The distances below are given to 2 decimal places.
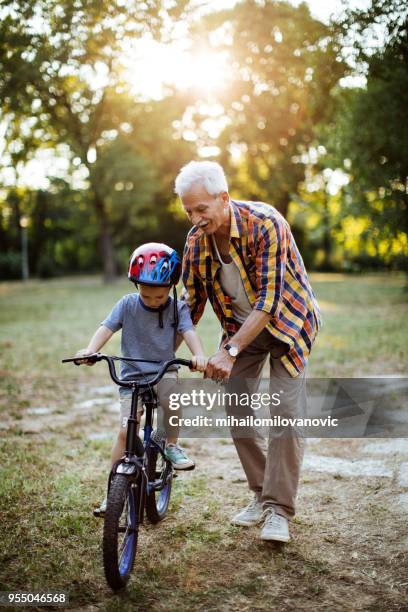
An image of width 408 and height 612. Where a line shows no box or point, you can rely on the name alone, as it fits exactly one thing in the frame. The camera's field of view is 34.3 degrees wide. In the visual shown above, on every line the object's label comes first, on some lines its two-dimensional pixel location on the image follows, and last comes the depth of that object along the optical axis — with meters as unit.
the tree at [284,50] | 7.37
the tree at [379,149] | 10.20
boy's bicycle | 3.09
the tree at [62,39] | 6.16
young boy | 3.61
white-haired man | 3.44
